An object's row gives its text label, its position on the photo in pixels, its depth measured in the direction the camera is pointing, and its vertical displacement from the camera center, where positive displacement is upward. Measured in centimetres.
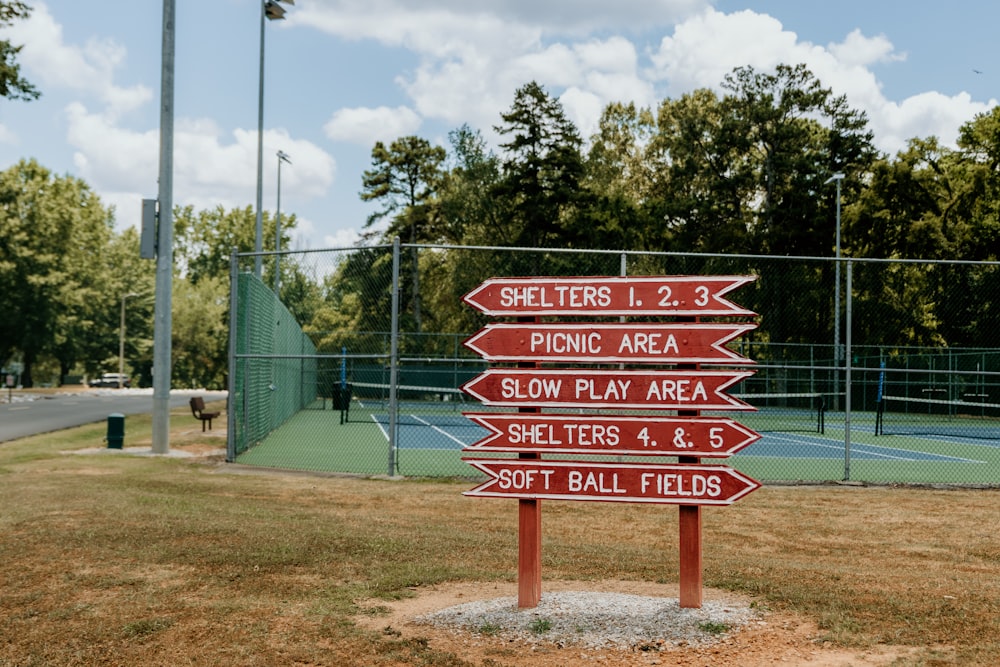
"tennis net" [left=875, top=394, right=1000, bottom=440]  2898 -153
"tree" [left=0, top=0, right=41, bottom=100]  2508 +712
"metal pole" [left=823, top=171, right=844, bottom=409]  1933 +90
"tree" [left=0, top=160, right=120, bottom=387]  6406 +592
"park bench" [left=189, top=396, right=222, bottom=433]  2412 -128
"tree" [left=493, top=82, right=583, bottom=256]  5388 +1006
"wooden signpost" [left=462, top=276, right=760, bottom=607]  658 -21
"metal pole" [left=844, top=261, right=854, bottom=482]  1415 -106
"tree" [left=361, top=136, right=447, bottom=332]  6500 +1156
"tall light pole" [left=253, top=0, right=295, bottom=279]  2997 +741
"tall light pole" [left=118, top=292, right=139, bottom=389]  8007 -11
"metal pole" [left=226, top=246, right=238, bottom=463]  1608 +15
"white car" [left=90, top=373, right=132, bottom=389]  9073 -214
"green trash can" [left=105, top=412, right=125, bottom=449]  1877 -135
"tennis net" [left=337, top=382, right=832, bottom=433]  2922 -149
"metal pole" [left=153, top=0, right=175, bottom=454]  1783 +168
